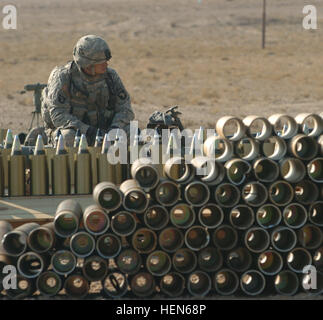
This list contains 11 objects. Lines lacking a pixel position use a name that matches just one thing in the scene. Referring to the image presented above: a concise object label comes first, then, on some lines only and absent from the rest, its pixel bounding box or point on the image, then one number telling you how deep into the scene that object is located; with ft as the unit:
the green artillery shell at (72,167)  61.21
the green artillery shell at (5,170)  60.80
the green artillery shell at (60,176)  60.80
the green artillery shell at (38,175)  60.59
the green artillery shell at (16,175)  60.49
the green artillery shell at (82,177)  60.85
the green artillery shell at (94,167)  61.16
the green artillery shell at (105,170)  61.05
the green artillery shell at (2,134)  83.77
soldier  73.56
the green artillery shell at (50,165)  61.16
